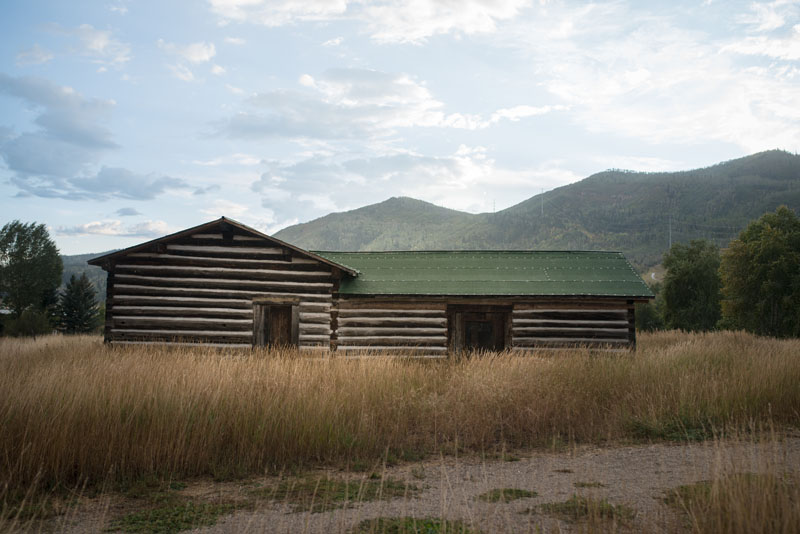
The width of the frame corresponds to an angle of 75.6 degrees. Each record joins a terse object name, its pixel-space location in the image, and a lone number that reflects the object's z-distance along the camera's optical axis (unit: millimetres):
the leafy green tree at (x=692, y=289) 38062
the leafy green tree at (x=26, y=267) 50812
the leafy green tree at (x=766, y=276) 28891
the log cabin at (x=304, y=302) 15727
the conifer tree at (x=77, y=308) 44906
